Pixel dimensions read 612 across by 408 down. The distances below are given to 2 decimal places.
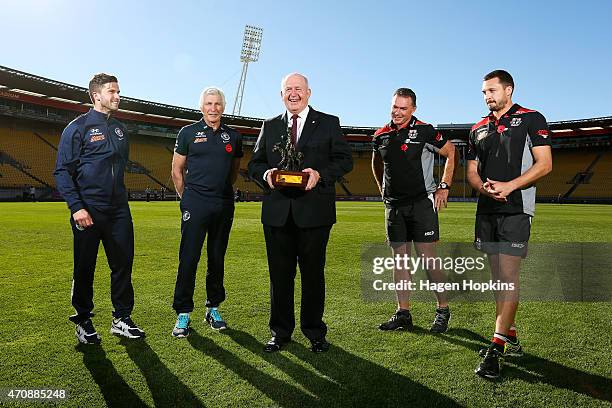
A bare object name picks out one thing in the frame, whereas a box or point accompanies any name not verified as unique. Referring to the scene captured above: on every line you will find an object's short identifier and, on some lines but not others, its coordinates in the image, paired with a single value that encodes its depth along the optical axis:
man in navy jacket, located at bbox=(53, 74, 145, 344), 3.62
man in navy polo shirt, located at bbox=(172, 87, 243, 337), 3.96
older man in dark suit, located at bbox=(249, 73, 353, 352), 3.46
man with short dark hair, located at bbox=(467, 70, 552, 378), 3.14
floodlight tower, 59.44
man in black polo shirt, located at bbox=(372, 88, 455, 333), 4.15
